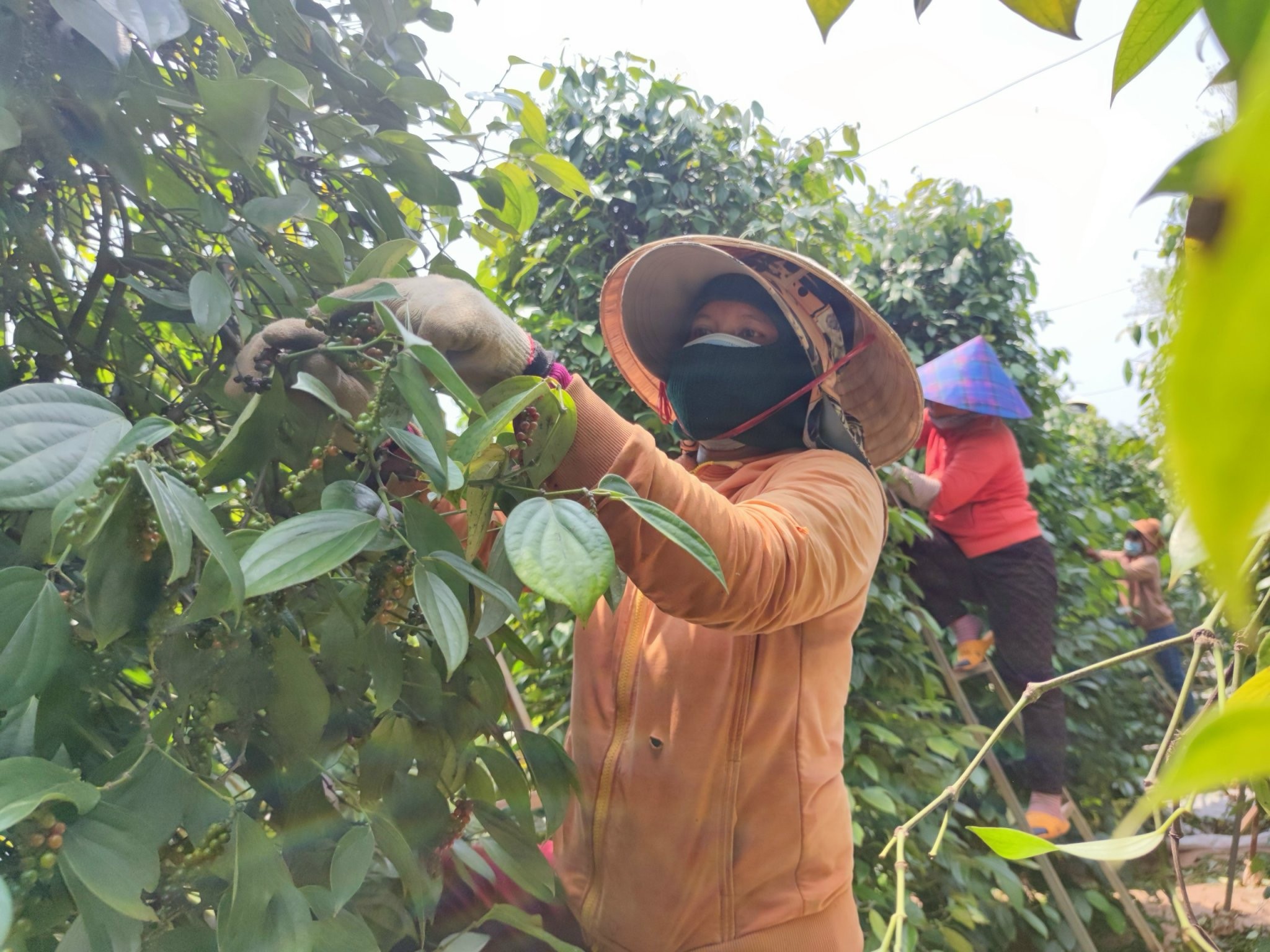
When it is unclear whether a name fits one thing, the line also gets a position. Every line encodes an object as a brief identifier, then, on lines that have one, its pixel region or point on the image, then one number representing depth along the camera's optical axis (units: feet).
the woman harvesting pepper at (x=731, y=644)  2.44
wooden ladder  6.46
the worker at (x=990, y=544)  6.86
